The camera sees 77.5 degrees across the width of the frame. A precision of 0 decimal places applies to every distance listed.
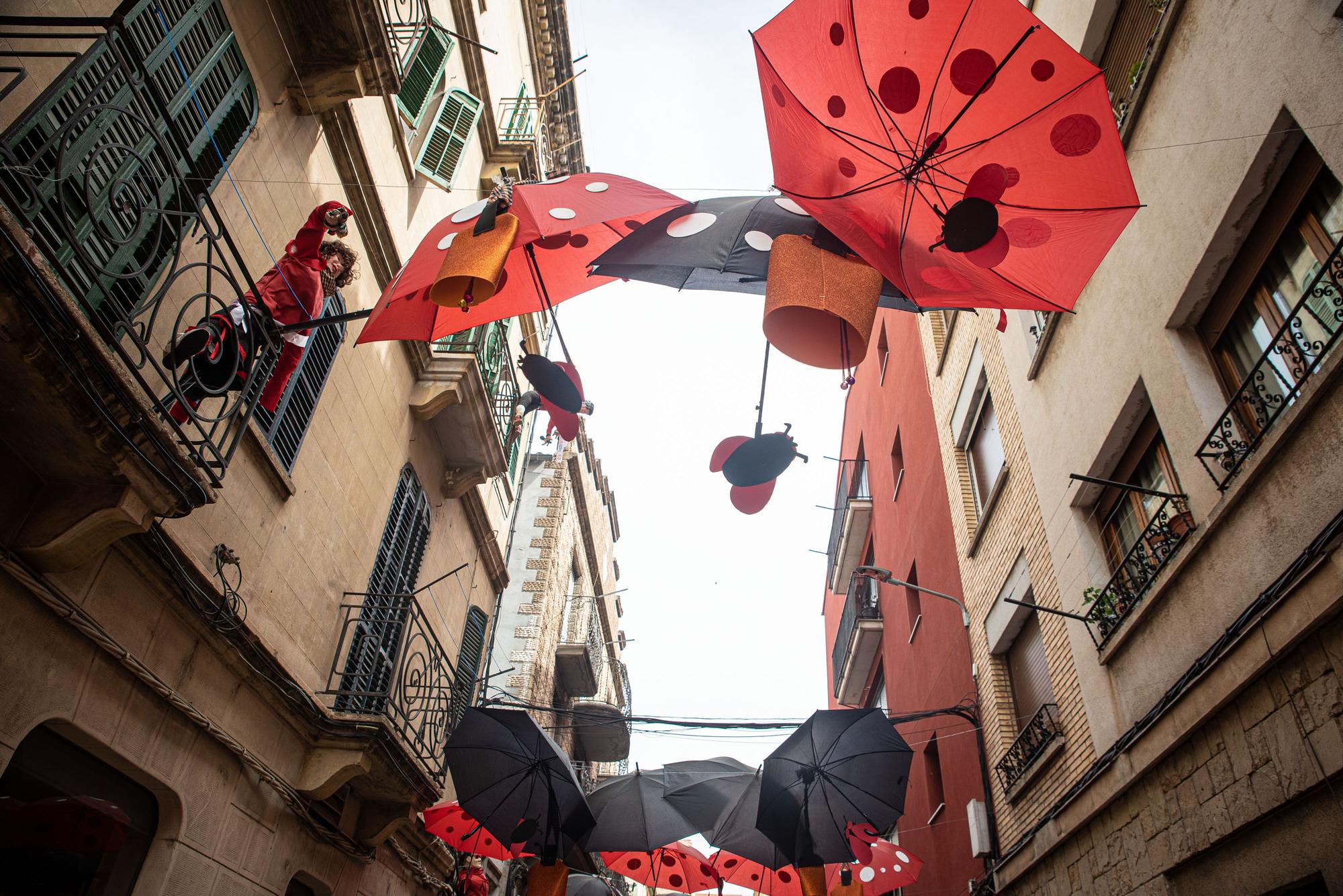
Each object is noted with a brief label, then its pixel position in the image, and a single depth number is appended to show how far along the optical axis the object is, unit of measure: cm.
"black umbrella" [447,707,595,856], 959
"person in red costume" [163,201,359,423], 515
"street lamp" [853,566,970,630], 1308
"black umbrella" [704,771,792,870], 1097
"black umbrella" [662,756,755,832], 1143
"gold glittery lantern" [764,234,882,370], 491
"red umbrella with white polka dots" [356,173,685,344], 552
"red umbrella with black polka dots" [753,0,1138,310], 481
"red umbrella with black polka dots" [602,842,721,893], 1368
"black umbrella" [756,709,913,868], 1020
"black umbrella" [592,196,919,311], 539
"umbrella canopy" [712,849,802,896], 1311
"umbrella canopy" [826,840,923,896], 1152
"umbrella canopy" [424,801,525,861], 1037
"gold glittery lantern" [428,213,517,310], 518
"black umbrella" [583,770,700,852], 1074
